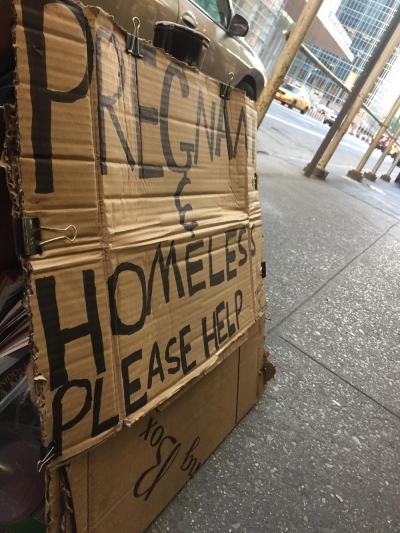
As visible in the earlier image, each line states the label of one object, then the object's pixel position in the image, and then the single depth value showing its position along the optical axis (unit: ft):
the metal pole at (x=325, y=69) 12.95
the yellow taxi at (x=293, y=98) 70.37
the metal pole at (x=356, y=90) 17.29
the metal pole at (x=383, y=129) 27.12
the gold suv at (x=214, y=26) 7.67
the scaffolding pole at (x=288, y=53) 10.79
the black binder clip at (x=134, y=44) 2.86
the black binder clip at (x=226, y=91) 4.08
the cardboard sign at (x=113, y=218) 2.29
